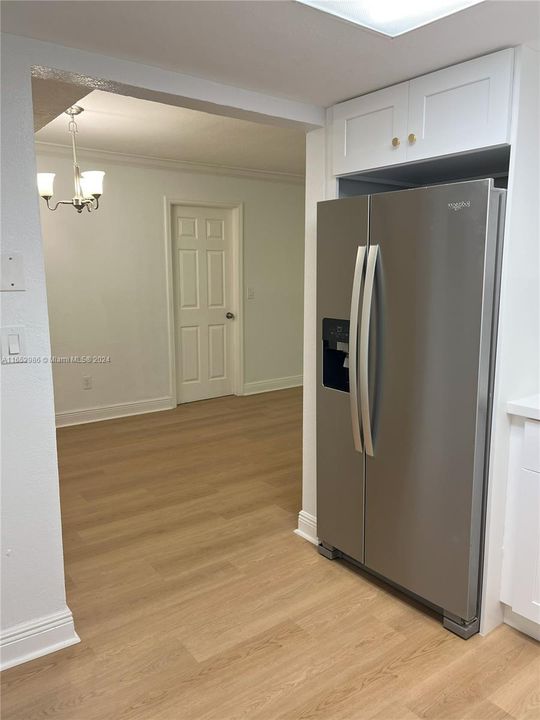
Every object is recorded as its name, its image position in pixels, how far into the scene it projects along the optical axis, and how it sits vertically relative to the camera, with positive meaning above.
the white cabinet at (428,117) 1.94 +0.62
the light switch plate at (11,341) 1.88 -0.22
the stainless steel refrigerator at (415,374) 1.99 -0.38
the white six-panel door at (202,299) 5.62 -0.24
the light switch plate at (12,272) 1.85 +0.01
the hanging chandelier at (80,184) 3.55 +0.60
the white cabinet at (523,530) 2.09 -0.97
